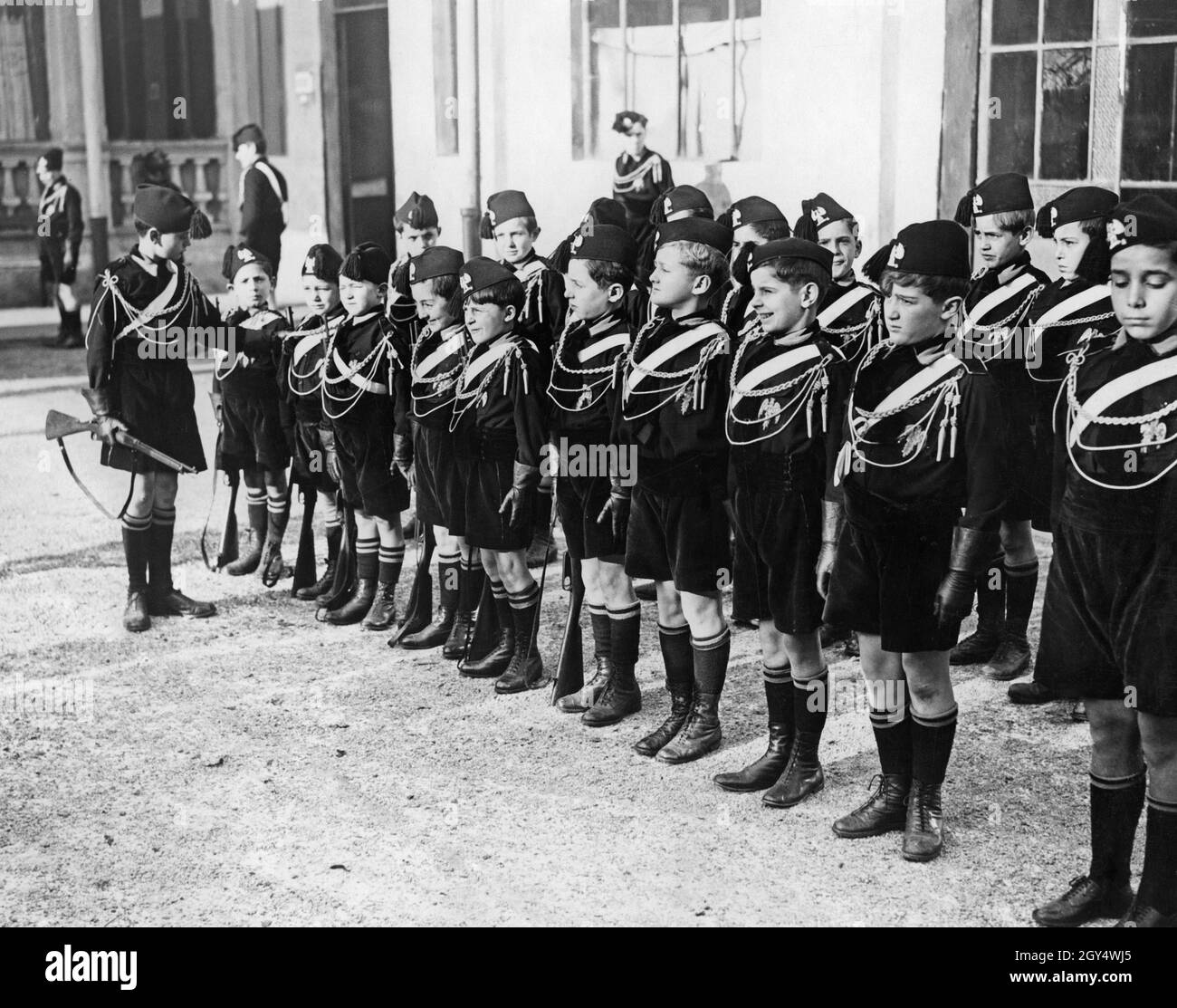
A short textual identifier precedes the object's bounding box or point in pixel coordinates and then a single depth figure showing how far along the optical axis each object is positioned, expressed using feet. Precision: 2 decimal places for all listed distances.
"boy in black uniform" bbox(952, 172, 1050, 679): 20.13
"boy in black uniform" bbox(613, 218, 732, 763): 17.53
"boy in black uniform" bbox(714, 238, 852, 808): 16.44
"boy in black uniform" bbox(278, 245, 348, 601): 23.50
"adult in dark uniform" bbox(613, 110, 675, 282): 35.94
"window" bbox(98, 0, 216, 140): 62.85
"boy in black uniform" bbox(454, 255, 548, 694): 19.74
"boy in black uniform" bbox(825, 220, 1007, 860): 14.88
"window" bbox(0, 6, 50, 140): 60.95
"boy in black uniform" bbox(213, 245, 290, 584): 25.14
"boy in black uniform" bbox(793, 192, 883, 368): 21.07
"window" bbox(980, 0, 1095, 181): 31.53
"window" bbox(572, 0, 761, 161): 36.78
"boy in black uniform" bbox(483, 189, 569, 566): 24.52
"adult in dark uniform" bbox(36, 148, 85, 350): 53.62
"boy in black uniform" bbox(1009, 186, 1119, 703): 18.95
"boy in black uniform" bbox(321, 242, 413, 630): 22.41
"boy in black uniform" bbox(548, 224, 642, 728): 18.98
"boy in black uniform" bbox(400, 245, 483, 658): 20.99
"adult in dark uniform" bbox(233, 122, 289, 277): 43.37
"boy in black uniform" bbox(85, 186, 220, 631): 23.21
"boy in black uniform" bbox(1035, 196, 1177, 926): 12.87
